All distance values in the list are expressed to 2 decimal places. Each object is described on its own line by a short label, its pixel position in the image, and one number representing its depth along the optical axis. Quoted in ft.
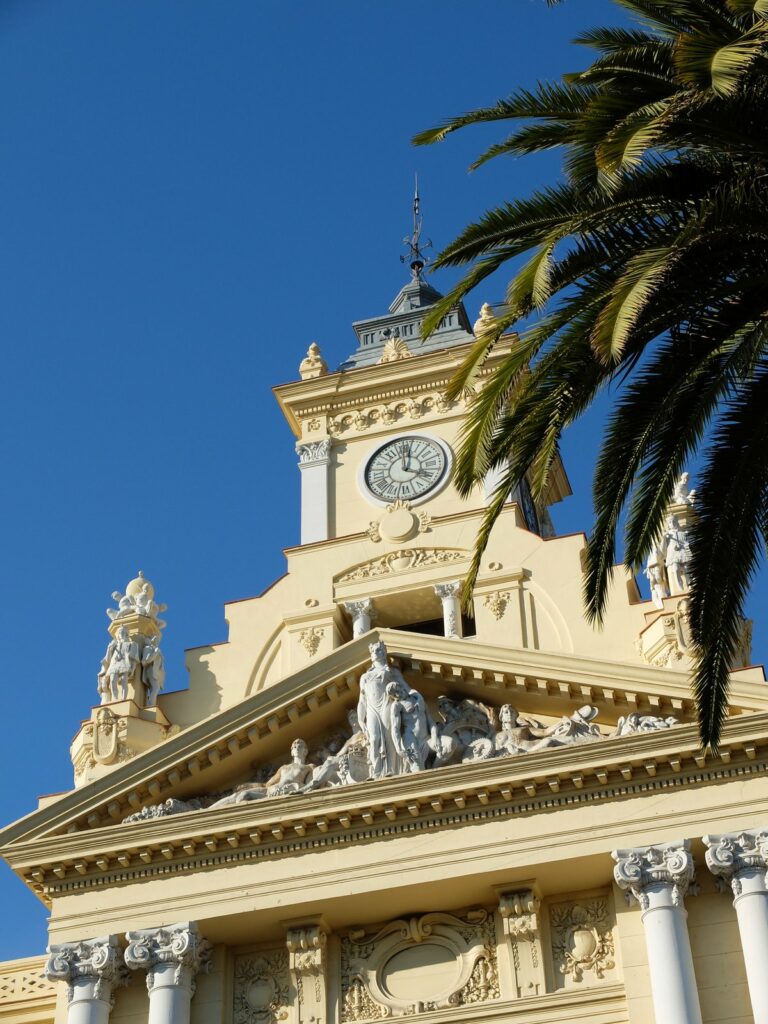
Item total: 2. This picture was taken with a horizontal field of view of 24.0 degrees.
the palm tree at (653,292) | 51.88
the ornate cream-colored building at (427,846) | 78.48
